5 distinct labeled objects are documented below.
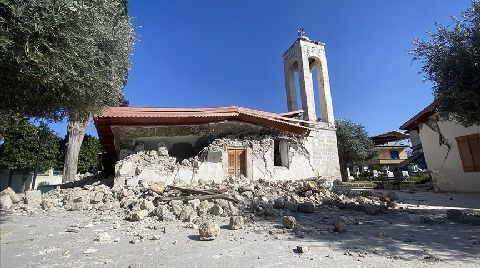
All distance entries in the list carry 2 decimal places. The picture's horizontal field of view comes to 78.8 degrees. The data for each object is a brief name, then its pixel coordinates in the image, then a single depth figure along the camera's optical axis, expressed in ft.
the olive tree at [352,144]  94.17
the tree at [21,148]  69.62
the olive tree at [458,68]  23.54
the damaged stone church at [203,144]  31.63
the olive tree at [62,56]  15.72
